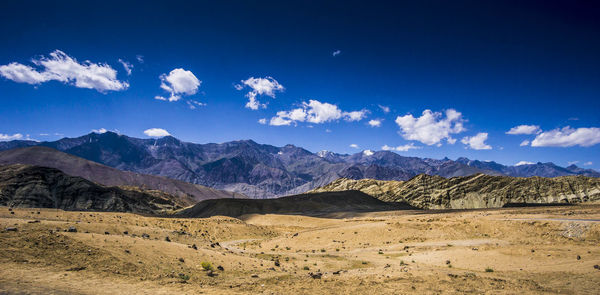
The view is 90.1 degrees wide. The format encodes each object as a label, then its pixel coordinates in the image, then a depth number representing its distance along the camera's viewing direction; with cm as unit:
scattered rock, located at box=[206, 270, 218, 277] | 1829
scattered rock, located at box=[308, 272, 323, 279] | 1823
